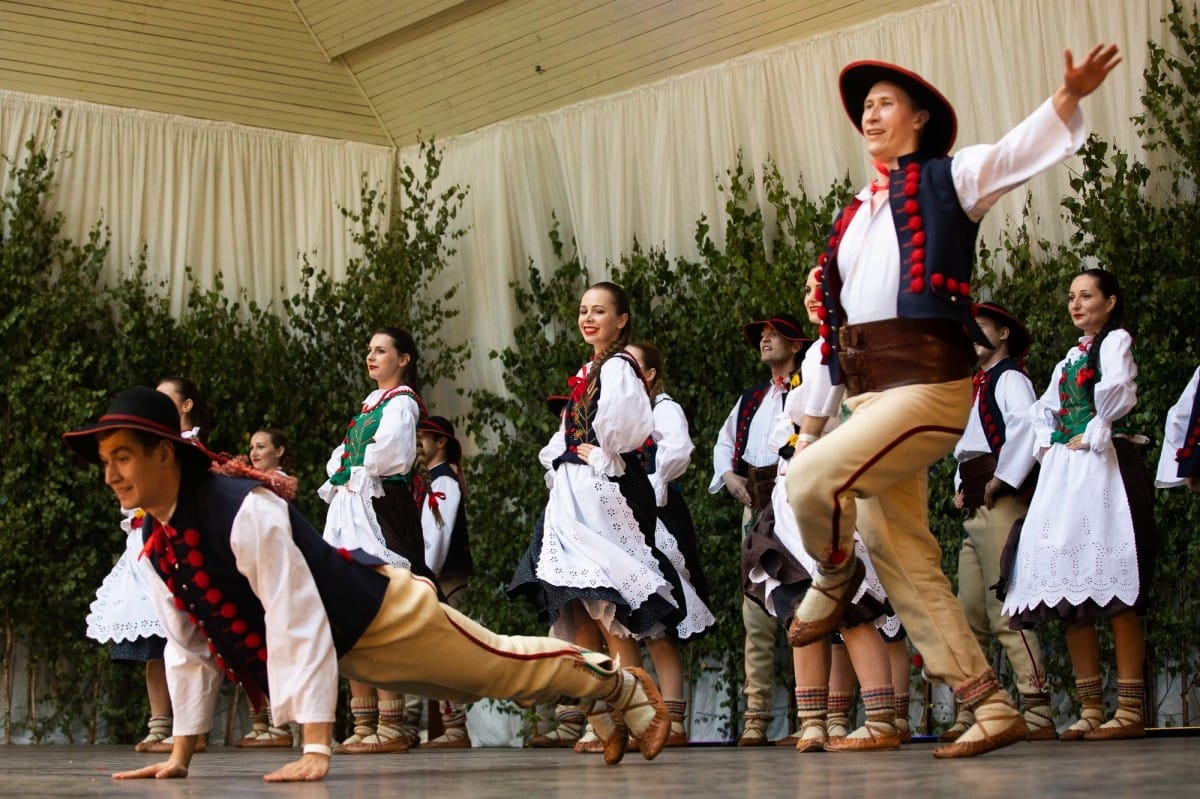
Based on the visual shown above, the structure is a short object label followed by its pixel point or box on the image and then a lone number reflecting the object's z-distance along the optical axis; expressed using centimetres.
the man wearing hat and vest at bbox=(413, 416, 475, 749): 725
